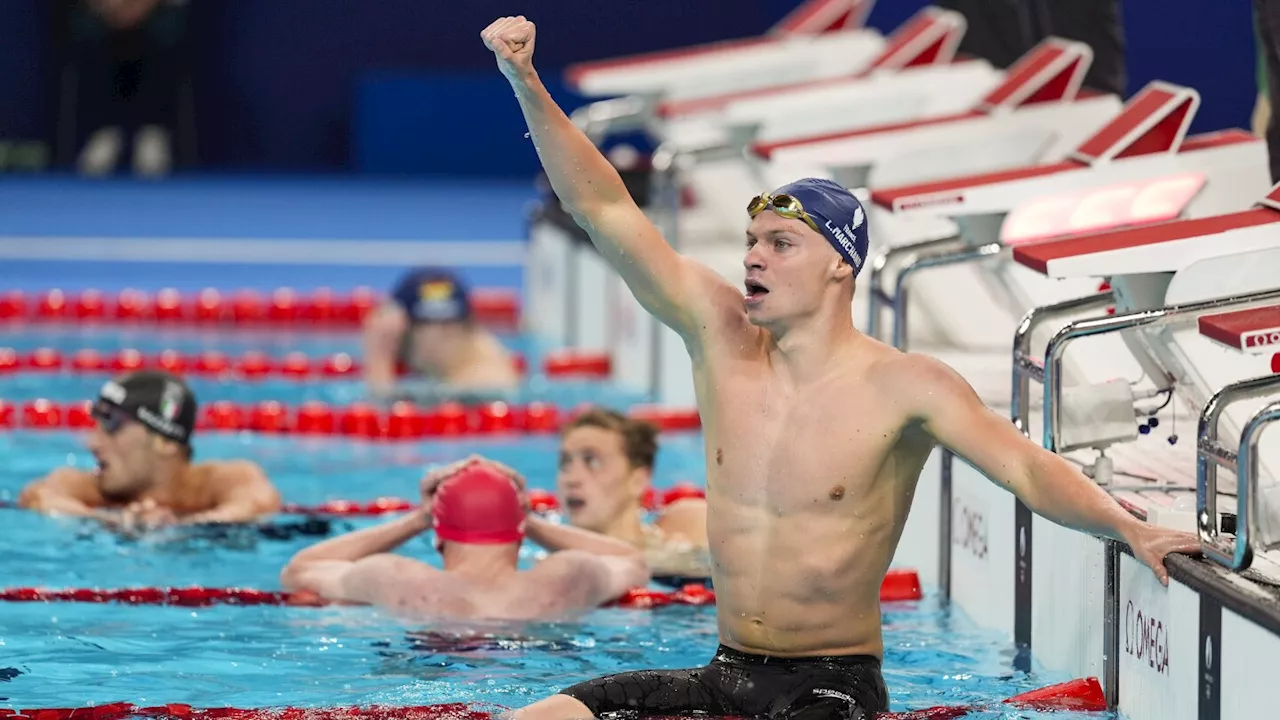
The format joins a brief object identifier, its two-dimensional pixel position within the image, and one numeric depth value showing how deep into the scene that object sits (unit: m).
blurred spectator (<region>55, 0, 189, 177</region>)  39.59
